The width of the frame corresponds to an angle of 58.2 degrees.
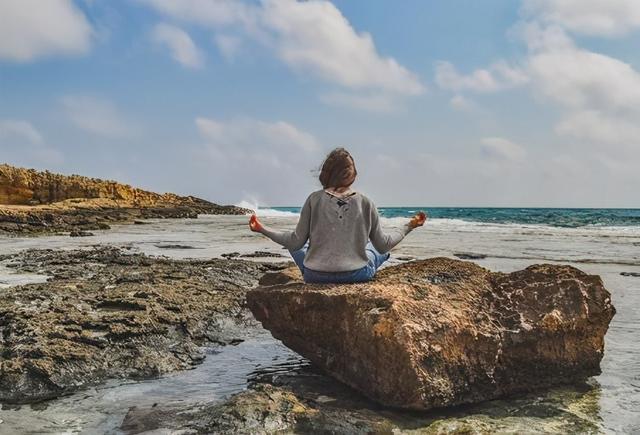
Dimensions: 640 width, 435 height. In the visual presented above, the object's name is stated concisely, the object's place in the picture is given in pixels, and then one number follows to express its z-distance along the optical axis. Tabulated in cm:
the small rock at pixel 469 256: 1402
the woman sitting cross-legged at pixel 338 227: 482
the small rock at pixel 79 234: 1978
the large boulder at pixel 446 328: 408
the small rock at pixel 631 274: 1124
